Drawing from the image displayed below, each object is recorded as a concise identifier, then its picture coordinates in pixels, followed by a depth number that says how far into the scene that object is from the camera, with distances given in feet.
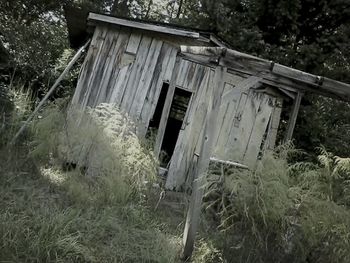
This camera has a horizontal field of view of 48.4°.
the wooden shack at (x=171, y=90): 26.02
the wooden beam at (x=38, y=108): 22.70
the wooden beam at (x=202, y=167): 15.31
